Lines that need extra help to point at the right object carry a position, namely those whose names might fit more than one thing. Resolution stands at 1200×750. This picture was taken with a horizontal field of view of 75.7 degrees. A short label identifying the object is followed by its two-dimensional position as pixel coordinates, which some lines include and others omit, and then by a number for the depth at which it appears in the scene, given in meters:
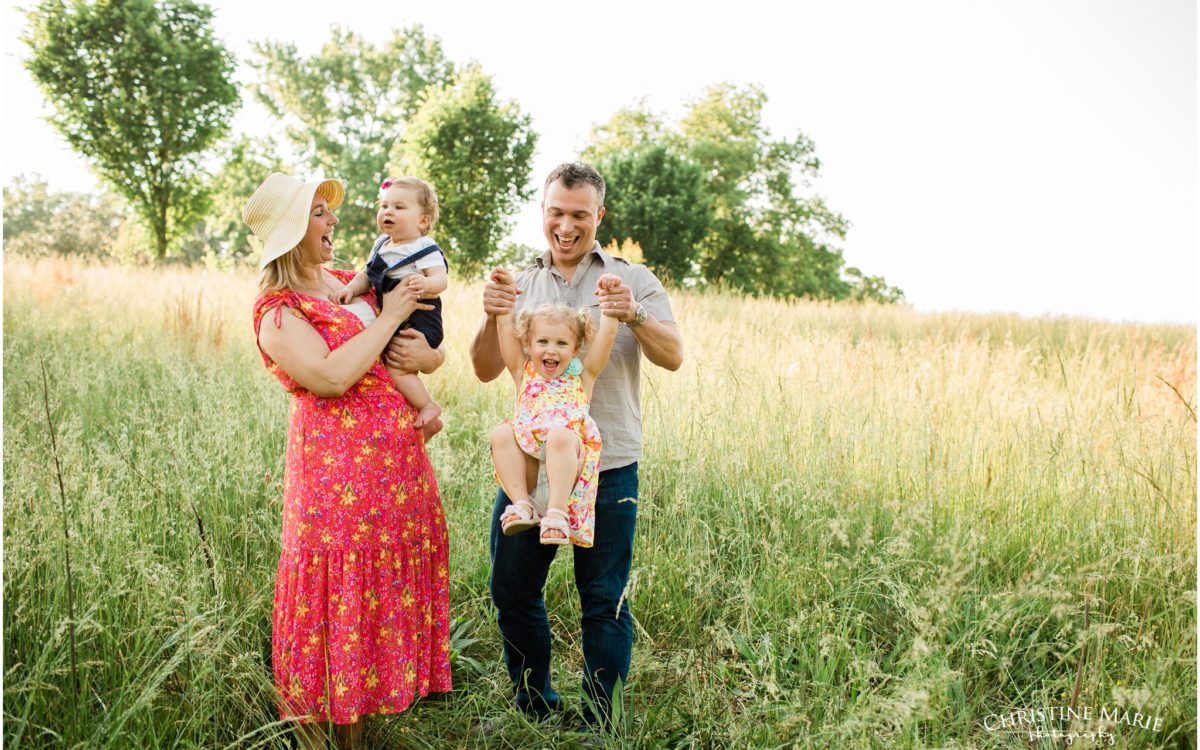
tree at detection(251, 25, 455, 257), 35.41
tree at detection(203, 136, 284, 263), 30.80
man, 2.61
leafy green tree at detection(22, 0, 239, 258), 18.55
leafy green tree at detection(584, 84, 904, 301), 33.00
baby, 2.66
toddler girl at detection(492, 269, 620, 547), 2.46
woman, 2.43
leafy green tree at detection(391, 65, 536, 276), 20.00
